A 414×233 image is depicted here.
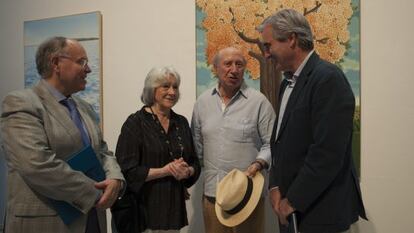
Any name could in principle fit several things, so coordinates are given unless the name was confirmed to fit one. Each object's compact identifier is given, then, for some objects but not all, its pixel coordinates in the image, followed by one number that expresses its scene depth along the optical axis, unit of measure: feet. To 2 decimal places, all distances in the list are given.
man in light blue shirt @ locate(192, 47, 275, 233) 7.29
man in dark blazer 4.64
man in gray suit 5.07
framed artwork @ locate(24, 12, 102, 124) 10.60
